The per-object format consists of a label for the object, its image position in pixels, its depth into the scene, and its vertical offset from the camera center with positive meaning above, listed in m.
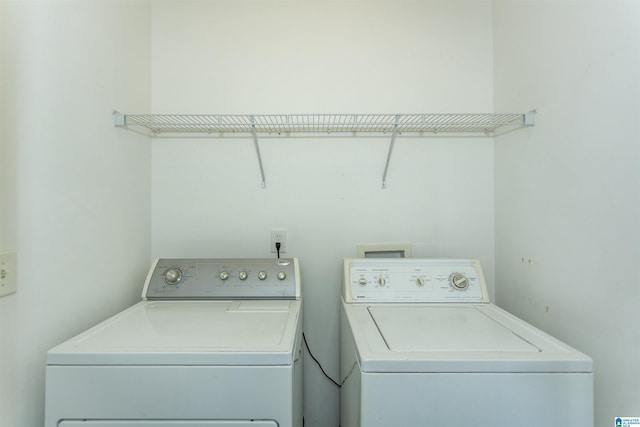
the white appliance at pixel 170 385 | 0.77 -0.47
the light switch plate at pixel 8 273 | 0.79 -0.16
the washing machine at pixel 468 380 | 0.74 -0.44
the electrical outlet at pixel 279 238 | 1.54 -0.12
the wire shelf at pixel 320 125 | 1.51 +0.50
